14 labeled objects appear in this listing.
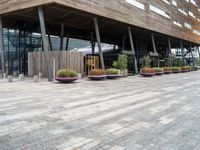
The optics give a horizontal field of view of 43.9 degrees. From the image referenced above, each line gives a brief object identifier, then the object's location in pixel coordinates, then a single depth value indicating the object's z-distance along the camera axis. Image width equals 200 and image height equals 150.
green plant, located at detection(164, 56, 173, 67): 43.56
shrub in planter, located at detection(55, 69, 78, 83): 17.31
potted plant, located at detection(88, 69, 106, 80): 20.55
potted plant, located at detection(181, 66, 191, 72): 41.17
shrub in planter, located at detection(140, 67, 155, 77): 27.37
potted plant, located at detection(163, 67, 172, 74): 34.46
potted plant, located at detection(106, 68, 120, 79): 22.08
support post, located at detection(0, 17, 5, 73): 24.71
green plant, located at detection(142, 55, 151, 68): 33.09
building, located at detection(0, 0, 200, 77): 21.77
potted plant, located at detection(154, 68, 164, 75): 29.88
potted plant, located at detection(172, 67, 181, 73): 37.38
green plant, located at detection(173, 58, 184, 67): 45.40
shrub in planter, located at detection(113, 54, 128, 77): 26.34
